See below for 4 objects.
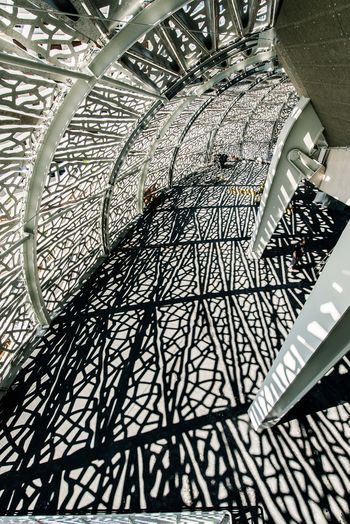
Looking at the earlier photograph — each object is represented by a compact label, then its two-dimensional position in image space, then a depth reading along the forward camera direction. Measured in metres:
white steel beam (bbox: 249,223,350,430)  3.09
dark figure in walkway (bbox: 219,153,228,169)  21.25
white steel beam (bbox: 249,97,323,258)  6.91
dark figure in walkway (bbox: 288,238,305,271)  8.98
